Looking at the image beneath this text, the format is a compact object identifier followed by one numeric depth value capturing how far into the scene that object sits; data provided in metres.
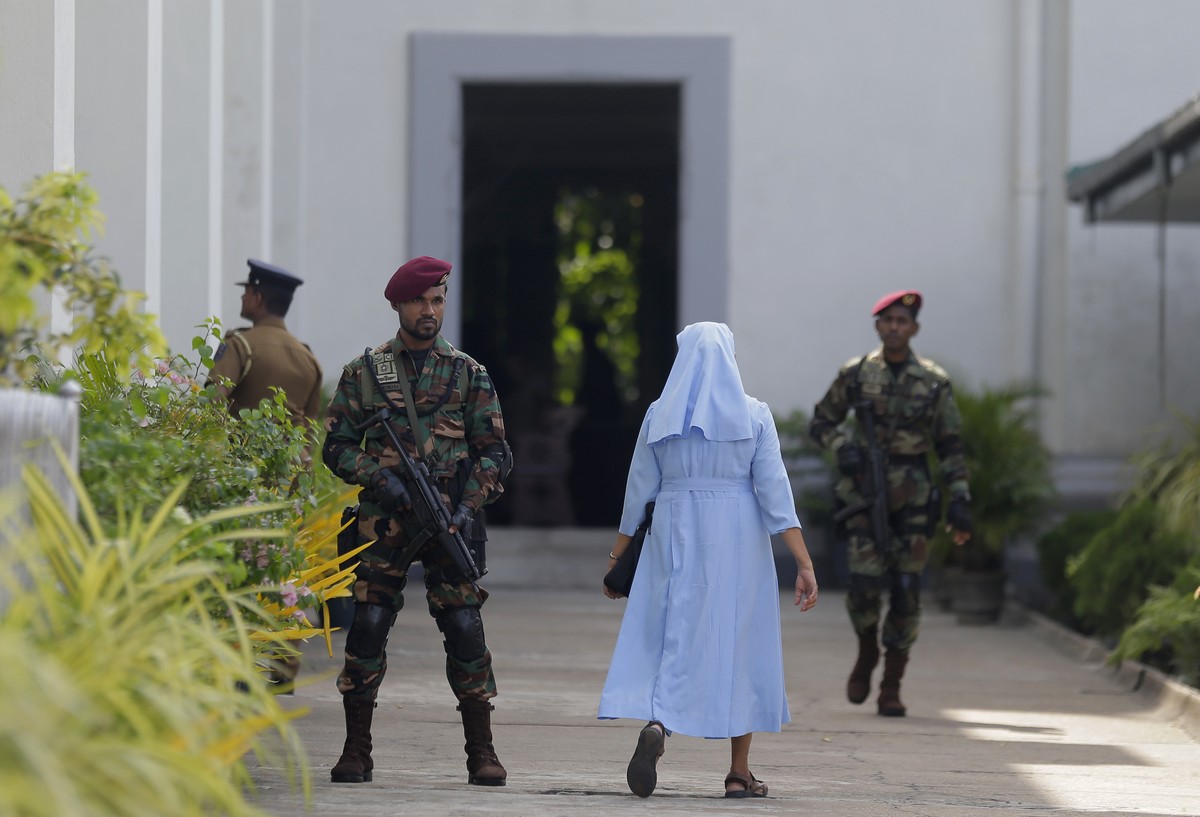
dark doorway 34.22
